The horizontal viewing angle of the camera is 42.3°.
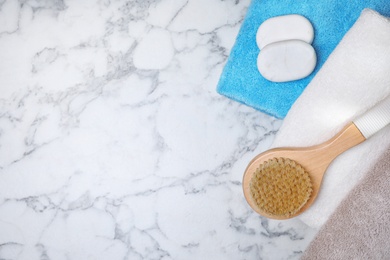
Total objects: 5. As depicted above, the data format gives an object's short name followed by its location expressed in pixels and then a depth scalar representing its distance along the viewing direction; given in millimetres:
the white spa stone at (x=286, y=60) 691
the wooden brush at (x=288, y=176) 648
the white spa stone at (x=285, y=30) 701
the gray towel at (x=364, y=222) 588
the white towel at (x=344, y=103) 640
